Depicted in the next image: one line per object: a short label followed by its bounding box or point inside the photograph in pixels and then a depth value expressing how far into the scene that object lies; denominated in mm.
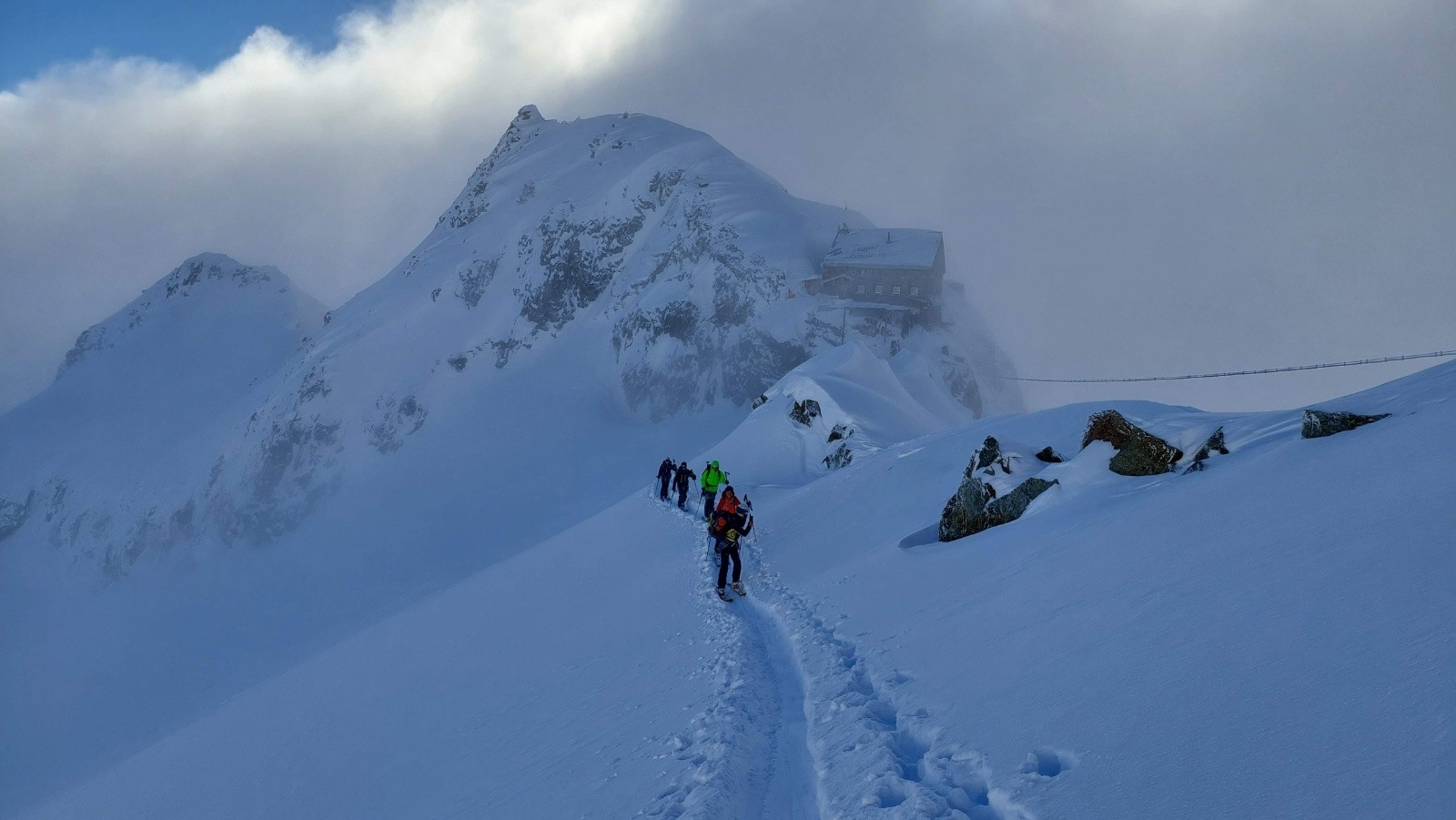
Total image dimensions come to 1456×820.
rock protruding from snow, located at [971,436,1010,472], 15812
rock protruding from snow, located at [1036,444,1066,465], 15766
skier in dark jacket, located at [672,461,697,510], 28094
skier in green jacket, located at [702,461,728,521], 22328
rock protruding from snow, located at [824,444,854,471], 29833
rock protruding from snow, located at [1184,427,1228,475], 11961
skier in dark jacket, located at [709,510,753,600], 15188
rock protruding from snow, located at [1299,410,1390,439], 9930
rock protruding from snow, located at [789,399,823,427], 37375
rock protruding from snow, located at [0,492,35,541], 136625
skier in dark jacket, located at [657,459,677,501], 30516
